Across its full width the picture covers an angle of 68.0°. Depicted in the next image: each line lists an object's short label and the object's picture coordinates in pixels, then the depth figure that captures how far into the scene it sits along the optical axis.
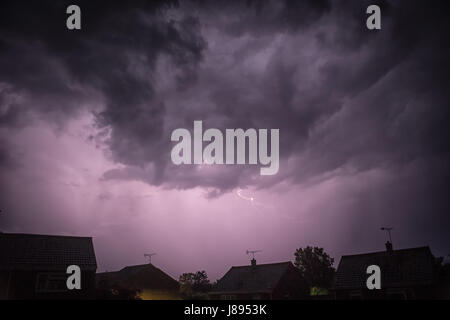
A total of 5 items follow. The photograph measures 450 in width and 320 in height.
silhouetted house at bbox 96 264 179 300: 50.62
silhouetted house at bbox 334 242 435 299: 31.55
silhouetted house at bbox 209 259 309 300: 42.38
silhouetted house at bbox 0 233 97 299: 26.98
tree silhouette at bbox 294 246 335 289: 77.91
